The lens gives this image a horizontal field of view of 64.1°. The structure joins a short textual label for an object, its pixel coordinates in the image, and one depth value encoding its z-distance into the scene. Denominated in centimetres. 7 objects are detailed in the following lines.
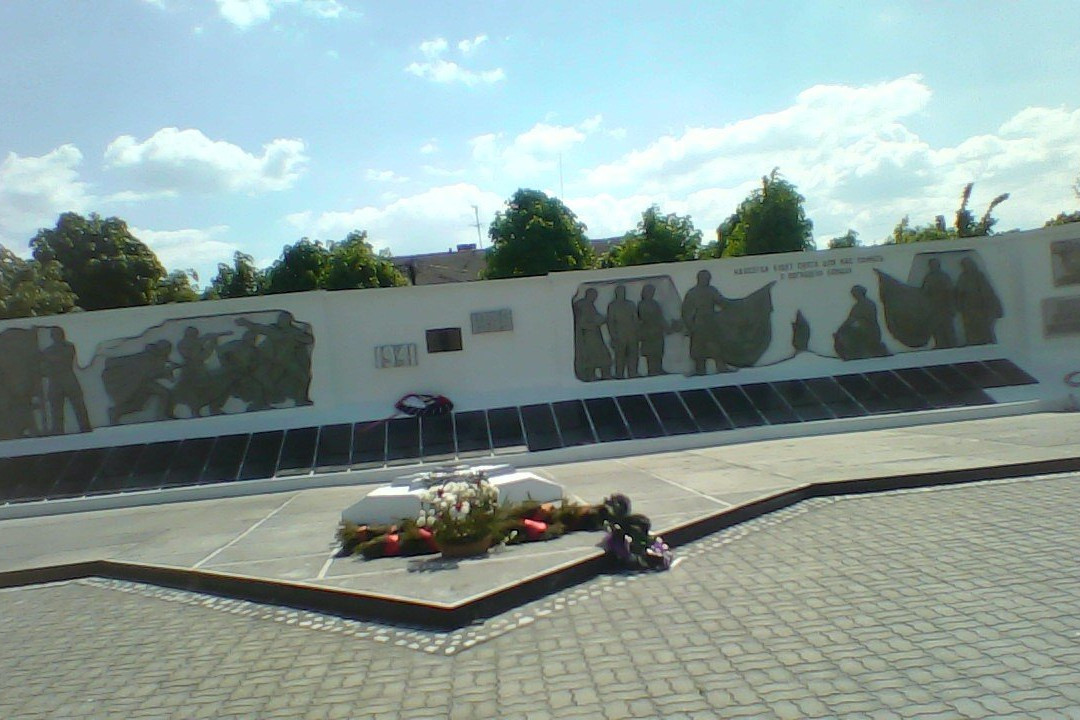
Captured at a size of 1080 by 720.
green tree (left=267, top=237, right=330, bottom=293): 3616
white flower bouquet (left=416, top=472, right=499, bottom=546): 707
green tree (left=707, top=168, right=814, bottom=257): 3070
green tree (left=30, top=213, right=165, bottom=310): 3738
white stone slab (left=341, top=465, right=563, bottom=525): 862
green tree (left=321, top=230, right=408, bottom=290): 3388
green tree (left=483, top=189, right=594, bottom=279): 3269
